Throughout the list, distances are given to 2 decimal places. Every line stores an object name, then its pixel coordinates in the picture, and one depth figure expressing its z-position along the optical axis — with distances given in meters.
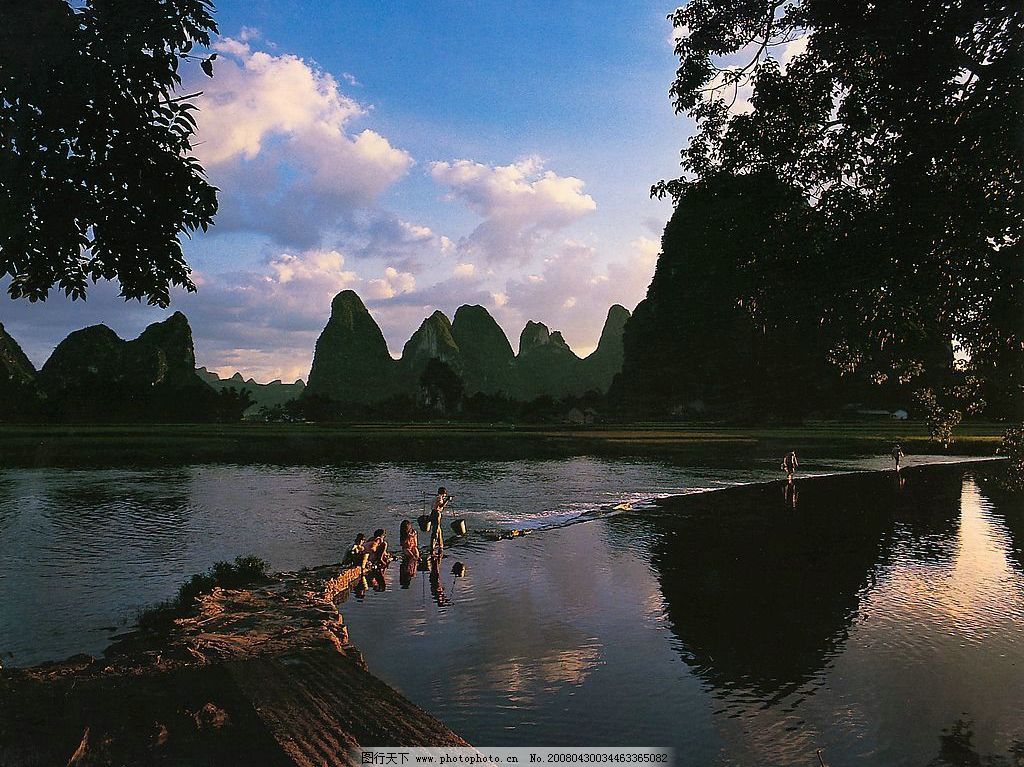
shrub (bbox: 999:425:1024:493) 9.06
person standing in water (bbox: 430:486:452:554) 15.16
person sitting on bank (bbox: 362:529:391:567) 14.45
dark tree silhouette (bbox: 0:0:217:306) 7.23
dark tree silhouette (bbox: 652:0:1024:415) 7.49
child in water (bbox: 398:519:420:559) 14.93
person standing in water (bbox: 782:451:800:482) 29.91
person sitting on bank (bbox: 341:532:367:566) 14.35
